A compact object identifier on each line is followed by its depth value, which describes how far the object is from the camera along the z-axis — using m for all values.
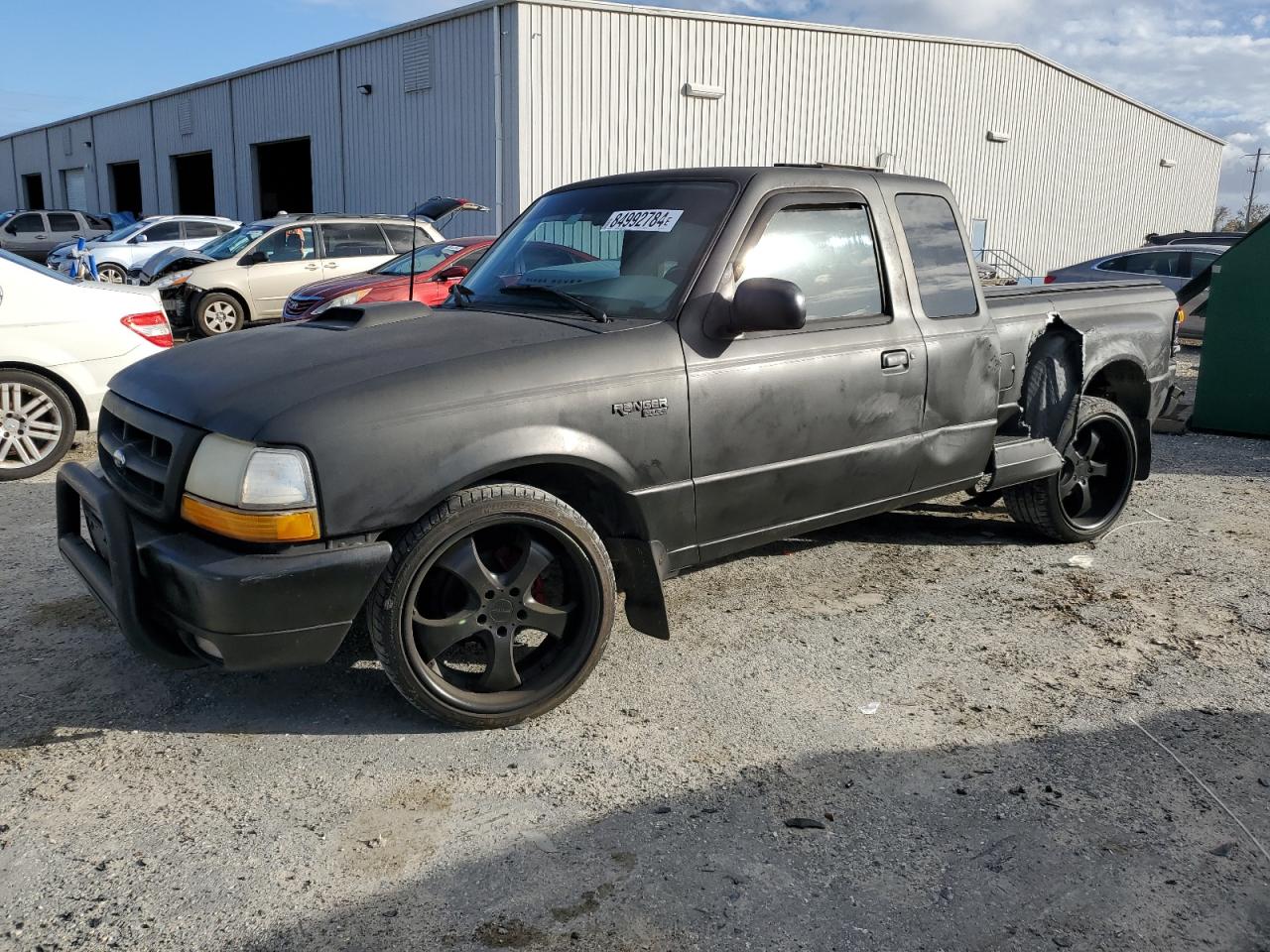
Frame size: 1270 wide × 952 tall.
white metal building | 20.50
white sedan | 6.53
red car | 11.26
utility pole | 68.16
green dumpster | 8.52
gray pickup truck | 2.95
